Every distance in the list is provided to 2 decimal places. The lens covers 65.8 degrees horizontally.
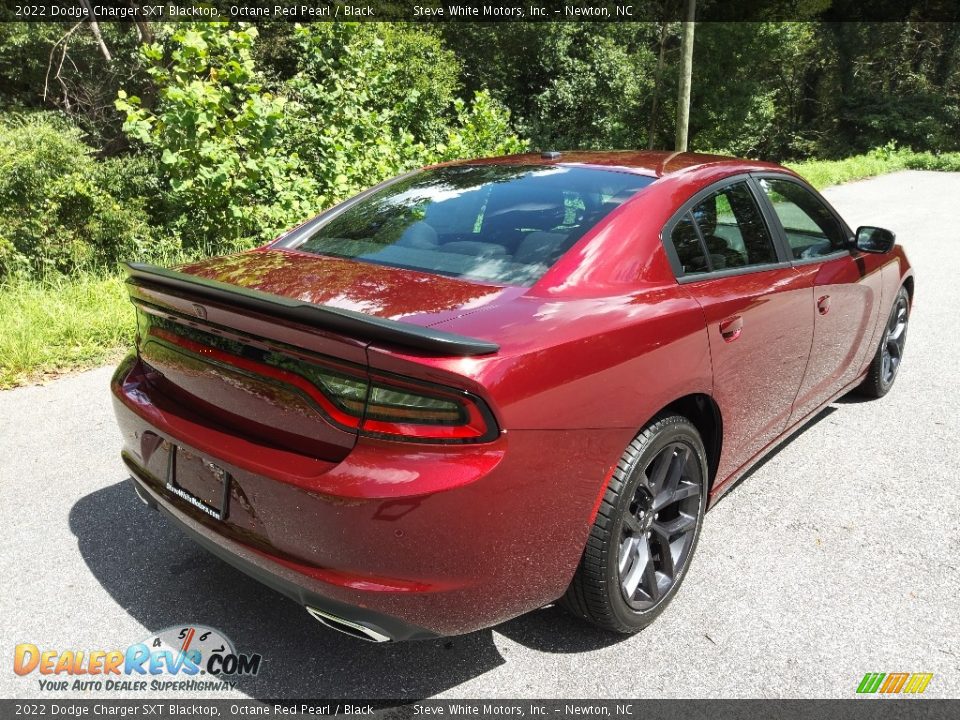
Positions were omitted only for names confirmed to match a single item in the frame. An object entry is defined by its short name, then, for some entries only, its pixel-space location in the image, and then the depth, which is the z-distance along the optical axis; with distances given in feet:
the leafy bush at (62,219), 27.06
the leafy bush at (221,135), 21.02
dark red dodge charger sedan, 6.19
